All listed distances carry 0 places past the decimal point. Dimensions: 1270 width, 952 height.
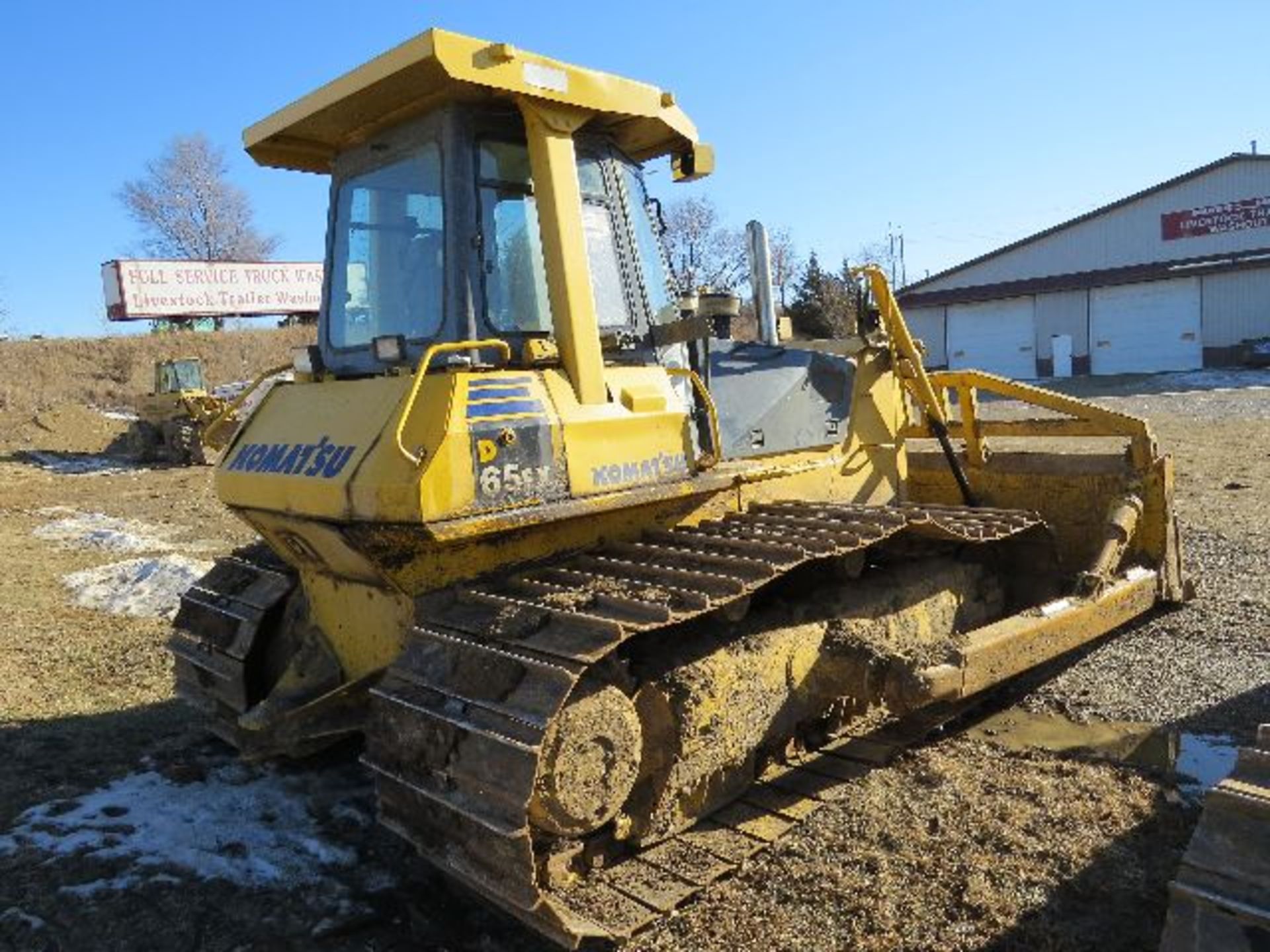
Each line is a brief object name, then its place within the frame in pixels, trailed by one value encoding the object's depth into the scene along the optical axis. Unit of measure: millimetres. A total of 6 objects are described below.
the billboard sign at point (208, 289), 35906
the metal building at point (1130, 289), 30516
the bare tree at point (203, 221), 56406
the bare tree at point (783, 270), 43047
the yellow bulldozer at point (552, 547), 3359
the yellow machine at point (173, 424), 23234
